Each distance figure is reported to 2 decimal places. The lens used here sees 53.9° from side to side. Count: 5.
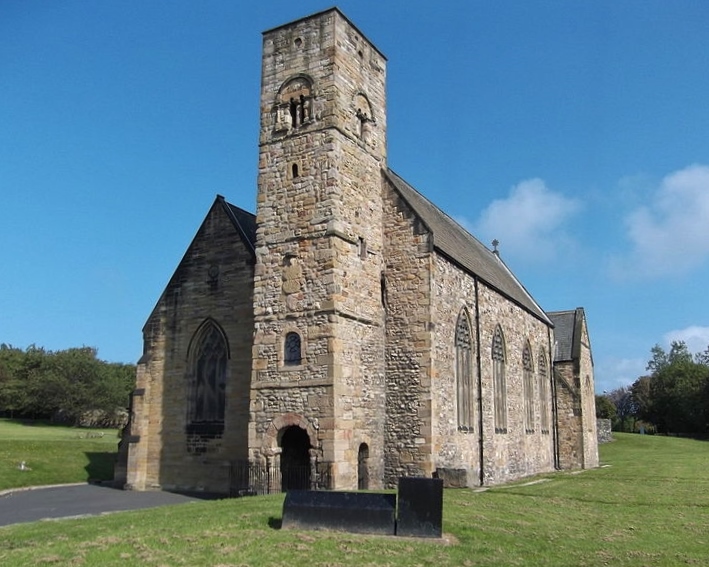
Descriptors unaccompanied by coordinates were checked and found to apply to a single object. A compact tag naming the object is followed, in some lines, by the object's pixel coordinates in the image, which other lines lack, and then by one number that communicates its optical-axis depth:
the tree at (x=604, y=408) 74.56
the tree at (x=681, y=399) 72.62
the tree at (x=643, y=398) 81.19
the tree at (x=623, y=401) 116.14
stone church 21.78
